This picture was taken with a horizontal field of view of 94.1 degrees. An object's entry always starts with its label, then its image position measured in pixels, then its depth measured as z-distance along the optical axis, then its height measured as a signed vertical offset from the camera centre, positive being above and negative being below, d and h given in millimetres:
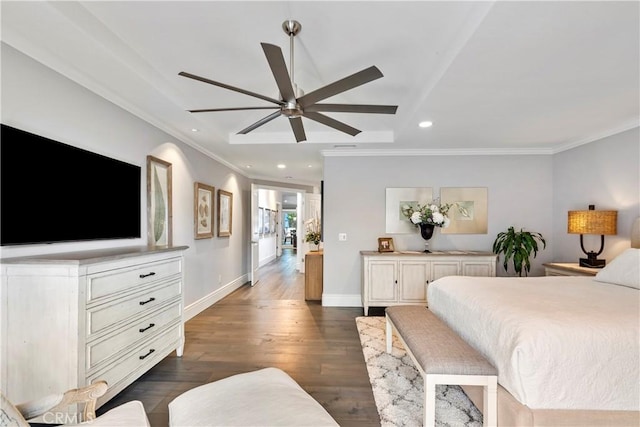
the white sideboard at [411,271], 4145 -741
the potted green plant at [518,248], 4078 -416
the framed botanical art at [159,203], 3201 +166
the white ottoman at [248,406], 1294 -882
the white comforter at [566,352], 1537 -714
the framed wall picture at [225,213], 5020 +84
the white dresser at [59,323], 1727 -635
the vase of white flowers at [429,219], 4285 -12
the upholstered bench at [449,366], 1688 -859
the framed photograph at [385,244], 4445 -392
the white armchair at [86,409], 1098 -787
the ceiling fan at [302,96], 1631 +777
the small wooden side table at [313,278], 4988 -1007
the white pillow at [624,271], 2490 -455
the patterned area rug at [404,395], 1984 -1334
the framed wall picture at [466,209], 4578 +143
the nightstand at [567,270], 3287 -595
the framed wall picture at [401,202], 4621 +250
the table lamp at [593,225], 3328 -71
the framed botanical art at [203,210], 4207 +118
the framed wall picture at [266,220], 9594 -80
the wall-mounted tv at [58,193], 1799 +178
